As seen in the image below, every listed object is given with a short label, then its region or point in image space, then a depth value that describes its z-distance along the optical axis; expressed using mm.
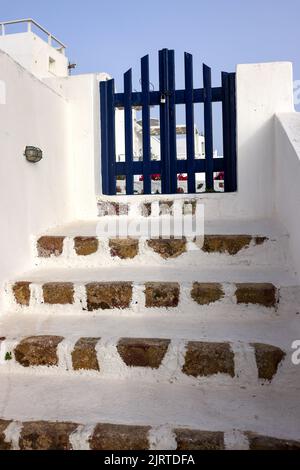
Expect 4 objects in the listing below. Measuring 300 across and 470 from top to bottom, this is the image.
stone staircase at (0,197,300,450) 1229
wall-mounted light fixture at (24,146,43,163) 2449
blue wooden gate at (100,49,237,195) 3242
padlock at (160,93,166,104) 3320
